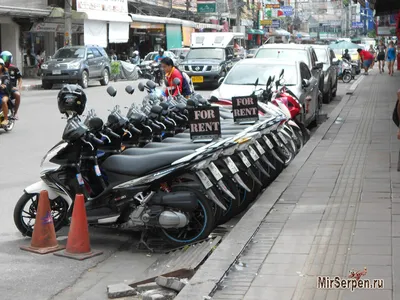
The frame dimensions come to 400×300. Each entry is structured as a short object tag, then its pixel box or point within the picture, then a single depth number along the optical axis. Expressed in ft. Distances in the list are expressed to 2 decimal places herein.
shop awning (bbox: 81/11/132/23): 120.98
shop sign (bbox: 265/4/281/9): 252.91
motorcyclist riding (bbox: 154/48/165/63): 108.96
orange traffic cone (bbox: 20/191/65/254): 22.21
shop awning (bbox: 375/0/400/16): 75.15
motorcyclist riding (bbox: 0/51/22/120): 51.11
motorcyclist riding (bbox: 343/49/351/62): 114.95
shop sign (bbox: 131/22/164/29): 144.58
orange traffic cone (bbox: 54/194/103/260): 21.76
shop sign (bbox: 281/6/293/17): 269.44
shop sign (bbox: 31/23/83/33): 115.49
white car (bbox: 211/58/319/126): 44.86
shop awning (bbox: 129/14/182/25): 140.67
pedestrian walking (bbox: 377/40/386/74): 132.05
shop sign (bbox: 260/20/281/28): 250.57
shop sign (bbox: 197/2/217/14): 191.83
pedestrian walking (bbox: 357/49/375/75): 127.08
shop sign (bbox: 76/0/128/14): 120.87
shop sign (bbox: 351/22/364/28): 297.33
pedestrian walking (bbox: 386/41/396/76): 121.60
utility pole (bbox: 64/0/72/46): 113.60
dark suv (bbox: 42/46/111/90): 92.68
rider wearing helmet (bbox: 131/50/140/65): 126.14
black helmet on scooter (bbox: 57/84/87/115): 23.44
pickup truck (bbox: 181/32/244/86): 92.32
